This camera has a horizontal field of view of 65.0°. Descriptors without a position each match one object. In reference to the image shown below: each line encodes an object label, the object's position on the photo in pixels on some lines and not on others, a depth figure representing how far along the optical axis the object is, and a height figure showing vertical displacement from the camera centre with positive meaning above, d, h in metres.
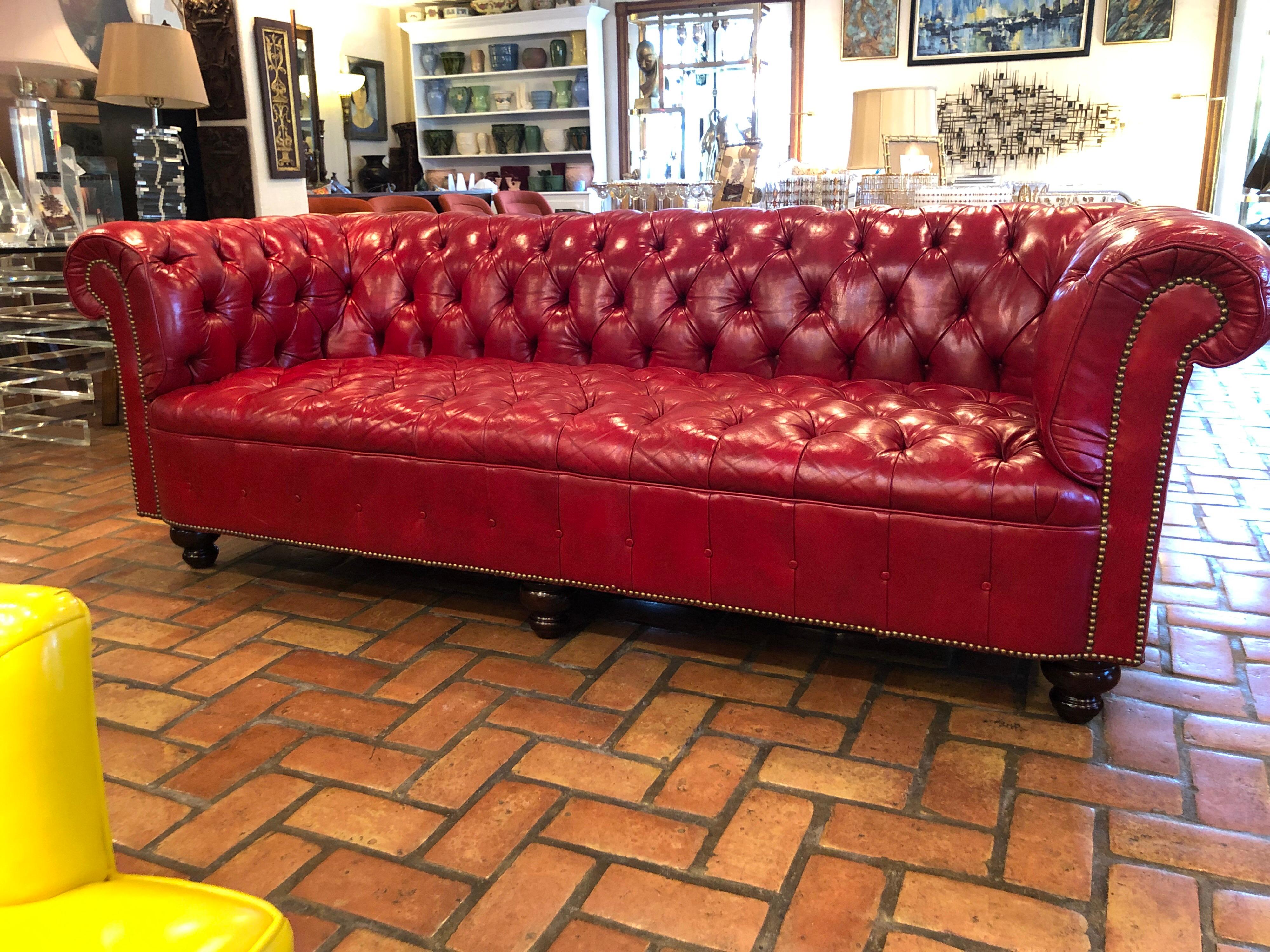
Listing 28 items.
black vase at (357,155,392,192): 9.50 +0.29
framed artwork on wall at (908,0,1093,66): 8.20 +1.35
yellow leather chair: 0.77 -0.50
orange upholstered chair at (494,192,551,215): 5.84 +0.01
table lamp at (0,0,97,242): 4.39 +0.49
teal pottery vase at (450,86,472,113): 9.84 +1.02
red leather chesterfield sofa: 1.78 -0.44
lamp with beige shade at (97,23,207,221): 4.70 +0.62
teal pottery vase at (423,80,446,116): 9.88 +1.07
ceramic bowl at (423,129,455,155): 9.84 +0.62
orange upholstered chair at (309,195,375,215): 5.27 +0.01
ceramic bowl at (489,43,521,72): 9.43 +1.36
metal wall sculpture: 8.30 +0.60
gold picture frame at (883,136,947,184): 4.30 +0.21
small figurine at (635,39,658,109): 9.38 +1.20
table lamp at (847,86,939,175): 4.27 +0.33
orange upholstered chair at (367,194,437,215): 5.80 +0.01
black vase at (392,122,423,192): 10.00 +0.52
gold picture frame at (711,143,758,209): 3.73 +0.09
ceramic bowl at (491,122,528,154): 9.62 +0.64
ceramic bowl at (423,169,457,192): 9.27 +0.24
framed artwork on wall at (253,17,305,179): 5.54 +0.63
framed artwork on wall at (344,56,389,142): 9.55 +0.92
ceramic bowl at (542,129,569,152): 9.66 +0.59
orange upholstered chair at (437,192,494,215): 5.55 +0.01
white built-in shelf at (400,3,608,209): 9.22 +1.28
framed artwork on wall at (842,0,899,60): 8.63 +1.43
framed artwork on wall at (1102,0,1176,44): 7.97 +1.35
